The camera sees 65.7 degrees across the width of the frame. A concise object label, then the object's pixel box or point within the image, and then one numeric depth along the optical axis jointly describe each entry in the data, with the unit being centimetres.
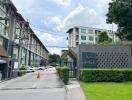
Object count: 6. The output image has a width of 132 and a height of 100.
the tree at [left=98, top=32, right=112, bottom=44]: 2100
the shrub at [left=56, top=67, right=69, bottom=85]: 933
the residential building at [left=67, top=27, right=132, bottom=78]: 1136
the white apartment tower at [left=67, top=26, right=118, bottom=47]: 4035
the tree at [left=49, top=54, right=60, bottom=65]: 5554
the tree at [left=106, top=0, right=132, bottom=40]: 1230
